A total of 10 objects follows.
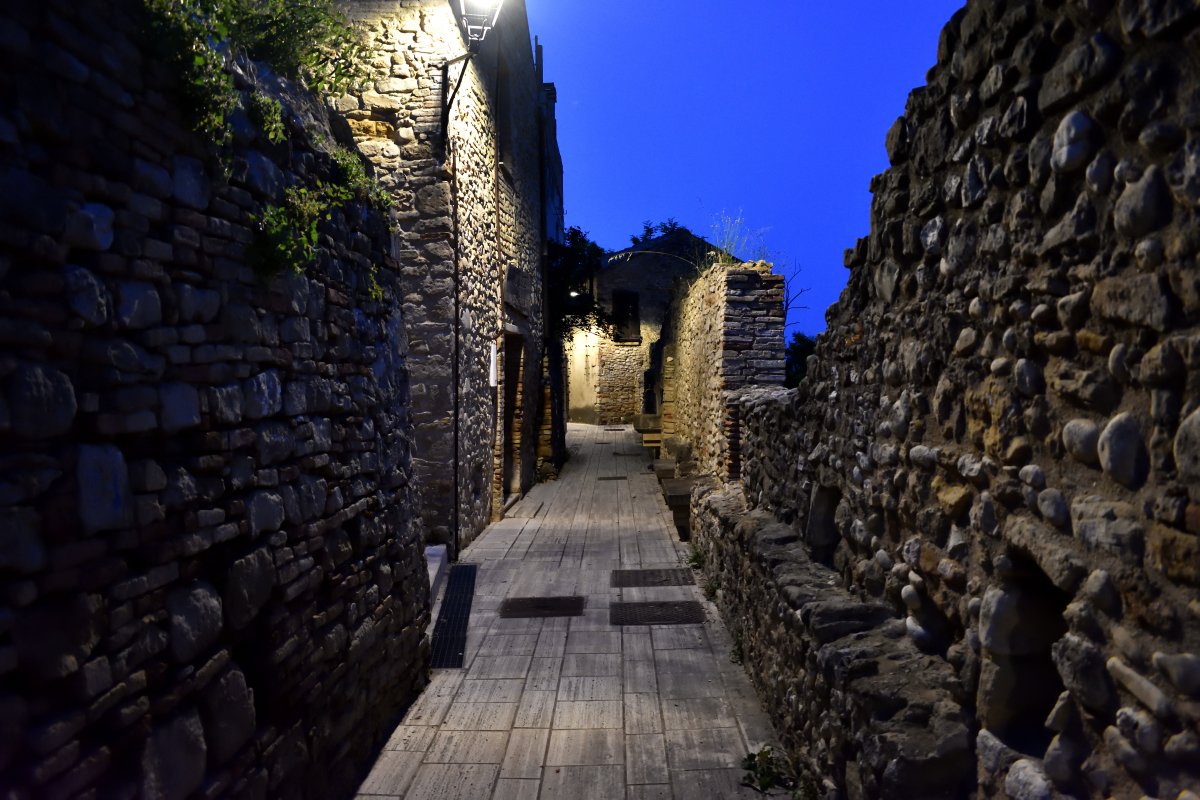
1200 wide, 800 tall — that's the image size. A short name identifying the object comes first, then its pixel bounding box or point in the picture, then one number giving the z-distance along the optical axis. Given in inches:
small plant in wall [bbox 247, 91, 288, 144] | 102.1
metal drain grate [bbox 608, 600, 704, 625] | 205.0
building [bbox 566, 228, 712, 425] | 888.9
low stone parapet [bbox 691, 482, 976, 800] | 78.2
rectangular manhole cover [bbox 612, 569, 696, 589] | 238.8
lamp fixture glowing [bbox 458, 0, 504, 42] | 233.5
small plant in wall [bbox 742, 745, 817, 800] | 118.6
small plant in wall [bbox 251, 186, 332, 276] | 102.5
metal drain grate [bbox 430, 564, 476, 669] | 182.1
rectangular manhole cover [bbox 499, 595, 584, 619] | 211.8
